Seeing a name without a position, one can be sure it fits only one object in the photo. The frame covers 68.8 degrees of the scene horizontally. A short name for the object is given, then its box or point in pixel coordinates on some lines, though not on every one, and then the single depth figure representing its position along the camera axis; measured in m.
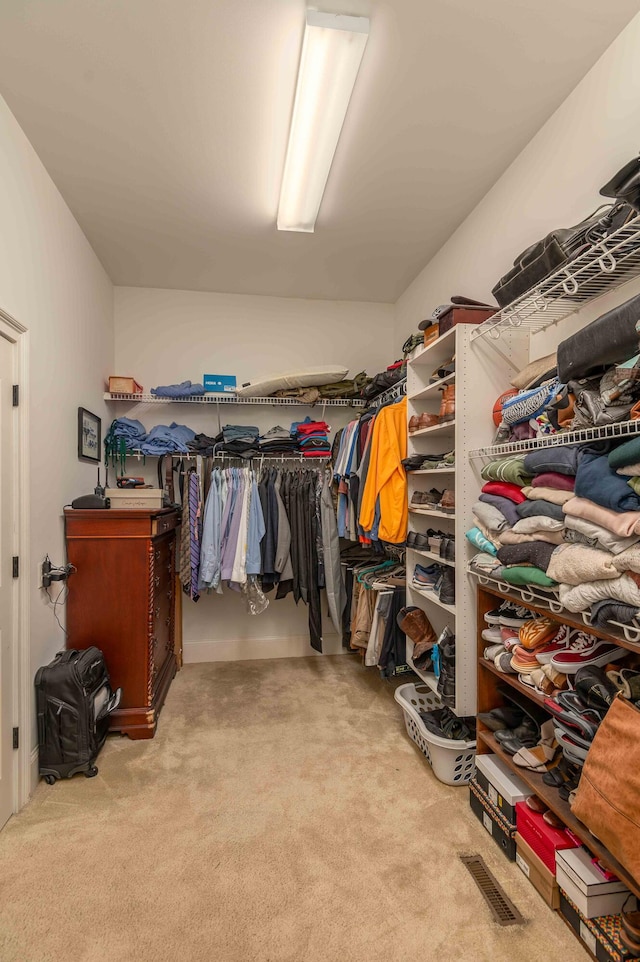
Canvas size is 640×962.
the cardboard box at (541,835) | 1.38
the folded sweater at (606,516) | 1.12
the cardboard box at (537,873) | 1.39
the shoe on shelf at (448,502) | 2.09
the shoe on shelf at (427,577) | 2.38
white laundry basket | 1.98
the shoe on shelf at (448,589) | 2.09
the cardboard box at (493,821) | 1.59
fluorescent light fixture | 1.52
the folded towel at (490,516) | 1.69
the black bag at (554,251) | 1.24
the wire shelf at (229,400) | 3.29
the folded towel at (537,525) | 1.41
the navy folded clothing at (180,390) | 3.32
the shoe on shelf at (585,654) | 1.35
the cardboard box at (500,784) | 1.59
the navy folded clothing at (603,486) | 1.15
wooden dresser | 2.45
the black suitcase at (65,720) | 2.08
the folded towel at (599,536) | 1.16
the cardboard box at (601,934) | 1.16
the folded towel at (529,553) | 1.42
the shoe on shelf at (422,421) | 2.36
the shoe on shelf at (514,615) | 1.68
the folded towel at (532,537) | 1.42
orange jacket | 2.51
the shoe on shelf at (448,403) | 2.09
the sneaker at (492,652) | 1.72
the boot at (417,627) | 2.42
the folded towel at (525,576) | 1.40
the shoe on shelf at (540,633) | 1.53
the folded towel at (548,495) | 1.40
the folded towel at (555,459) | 1.36
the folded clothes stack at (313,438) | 3.50
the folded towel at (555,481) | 1.41
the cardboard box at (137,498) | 2.63
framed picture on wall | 2.74
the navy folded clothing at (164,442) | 3.31
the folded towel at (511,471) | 1.63
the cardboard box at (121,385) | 3.23
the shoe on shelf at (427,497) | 2.42
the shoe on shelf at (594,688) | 1.21
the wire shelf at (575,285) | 1.29
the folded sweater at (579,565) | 1.17
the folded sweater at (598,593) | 1.11
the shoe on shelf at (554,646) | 1.48
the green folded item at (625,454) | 1.09
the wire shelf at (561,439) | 1.19
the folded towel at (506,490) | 1.67
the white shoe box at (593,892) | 1.24
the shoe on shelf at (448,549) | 2.06
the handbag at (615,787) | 1.03
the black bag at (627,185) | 1.10
